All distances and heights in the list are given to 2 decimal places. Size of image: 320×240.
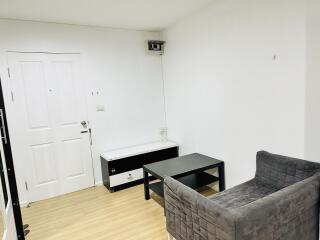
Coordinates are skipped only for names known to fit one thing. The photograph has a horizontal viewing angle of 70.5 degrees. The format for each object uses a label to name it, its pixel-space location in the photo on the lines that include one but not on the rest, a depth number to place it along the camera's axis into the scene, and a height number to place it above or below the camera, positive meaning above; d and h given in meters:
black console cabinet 3.34 -1.03
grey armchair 1.35 -0.83
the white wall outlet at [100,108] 3.57 -0.18
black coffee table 2.76 -0.96
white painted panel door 3.06 -0.33
